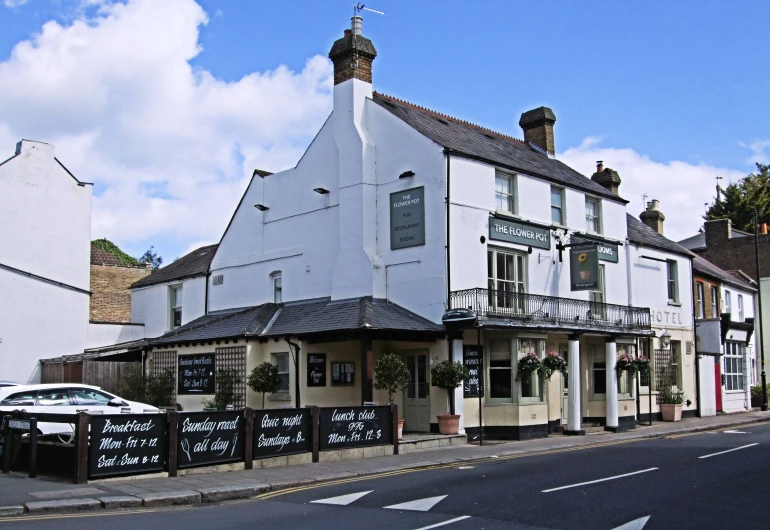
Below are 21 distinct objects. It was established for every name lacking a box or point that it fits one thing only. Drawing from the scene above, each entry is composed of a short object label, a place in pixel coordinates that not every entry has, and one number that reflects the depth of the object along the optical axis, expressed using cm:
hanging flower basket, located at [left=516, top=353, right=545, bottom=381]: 2238
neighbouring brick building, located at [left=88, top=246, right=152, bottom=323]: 4000
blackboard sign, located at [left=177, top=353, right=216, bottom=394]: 2441
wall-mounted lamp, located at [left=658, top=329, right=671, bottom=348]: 2883
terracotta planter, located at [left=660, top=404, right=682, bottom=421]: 2942
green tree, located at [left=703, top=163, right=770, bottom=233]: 5825
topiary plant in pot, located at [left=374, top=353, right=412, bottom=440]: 2028
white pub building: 2188
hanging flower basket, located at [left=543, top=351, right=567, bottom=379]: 2288
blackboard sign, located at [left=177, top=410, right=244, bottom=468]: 1441
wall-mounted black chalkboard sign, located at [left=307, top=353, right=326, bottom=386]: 2238
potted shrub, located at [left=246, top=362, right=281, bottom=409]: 2238
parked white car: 1739
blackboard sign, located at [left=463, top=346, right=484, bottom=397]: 2183
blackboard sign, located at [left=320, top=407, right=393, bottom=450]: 1711
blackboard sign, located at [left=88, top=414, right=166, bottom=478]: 1328
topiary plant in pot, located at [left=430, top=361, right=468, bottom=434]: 2056
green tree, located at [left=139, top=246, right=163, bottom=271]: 8619
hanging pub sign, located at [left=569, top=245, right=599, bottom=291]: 2430
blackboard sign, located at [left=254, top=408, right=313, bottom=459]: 1577
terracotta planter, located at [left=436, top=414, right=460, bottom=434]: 2069
